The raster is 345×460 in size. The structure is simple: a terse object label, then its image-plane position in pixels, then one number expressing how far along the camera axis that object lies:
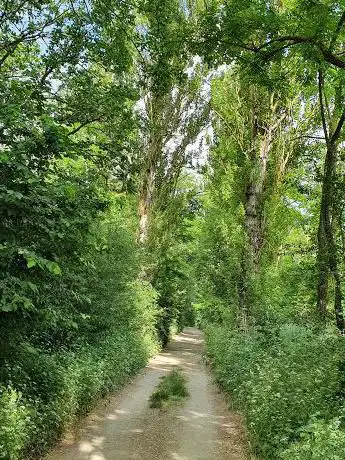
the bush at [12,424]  5.48
